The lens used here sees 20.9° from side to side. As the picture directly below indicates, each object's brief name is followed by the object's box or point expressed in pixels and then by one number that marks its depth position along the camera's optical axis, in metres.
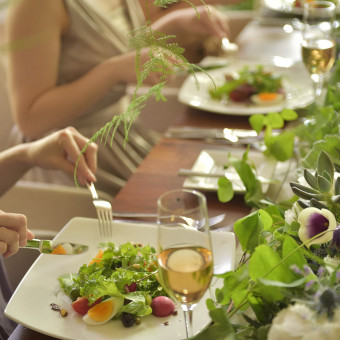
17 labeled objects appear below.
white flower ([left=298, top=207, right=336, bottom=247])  1.04
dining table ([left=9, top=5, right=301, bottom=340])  1.41
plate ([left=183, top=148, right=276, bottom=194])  1.46
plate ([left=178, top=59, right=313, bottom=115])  1.86
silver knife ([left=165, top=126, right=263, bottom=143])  1.69
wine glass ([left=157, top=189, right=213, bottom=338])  0.97
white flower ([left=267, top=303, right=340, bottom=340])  0.87
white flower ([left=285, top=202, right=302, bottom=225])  1.10
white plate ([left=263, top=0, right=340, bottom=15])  2.87
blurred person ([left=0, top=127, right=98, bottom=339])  1.18
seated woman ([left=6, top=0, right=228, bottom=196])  1.90
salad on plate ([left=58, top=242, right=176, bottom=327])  1.11
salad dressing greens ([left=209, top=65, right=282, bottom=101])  1.95
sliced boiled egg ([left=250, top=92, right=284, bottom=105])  1.92
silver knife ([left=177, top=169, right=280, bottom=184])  1.46
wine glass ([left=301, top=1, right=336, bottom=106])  1.63
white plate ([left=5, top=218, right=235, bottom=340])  1.10
